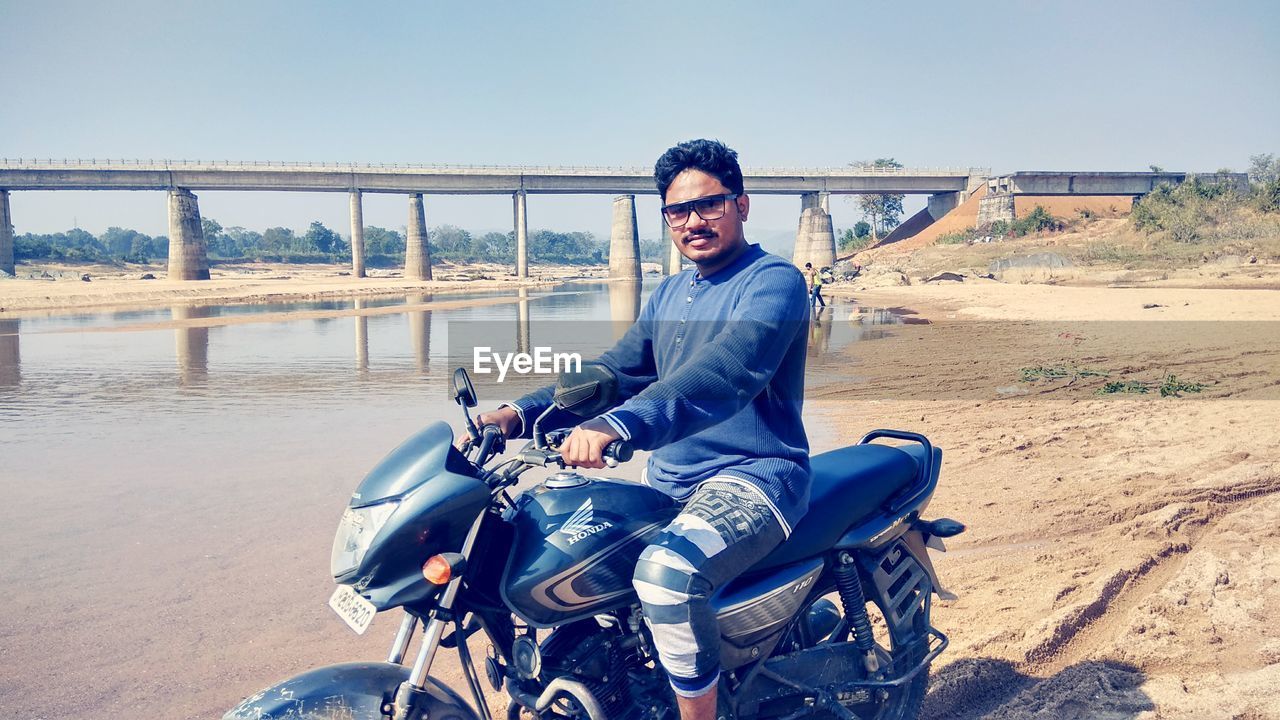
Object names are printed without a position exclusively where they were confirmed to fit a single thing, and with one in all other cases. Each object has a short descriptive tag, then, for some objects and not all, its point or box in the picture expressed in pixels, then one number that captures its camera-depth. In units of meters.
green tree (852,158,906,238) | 88.38
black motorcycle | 2.10
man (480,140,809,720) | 2.27
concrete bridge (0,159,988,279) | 56.53
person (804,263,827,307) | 22.88
